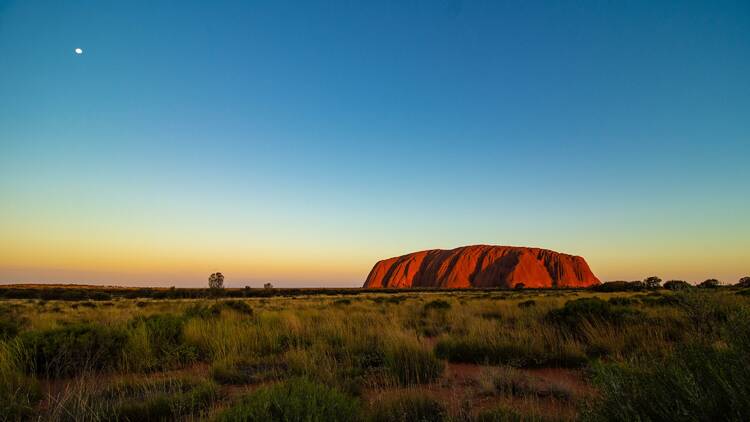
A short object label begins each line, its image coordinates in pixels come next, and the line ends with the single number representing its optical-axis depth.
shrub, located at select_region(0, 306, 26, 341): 8.71
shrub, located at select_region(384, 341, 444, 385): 5.93
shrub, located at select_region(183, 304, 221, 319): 11.95
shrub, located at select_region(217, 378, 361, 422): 3.20
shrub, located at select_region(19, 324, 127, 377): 6.84
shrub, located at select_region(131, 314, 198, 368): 7.69
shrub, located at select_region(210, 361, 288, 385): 6.15
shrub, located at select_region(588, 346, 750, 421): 2.13
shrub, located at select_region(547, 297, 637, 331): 9.88
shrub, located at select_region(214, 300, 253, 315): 14.77
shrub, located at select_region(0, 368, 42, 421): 4.19
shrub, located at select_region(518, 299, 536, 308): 18.09
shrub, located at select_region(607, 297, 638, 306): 16.04
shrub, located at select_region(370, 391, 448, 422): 3.99
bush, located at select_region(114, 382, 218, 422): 4.33
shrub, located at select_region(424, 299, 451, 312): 18.64
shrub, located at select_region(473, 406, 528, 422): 3.54
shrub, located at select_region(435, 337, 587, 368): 7.14
